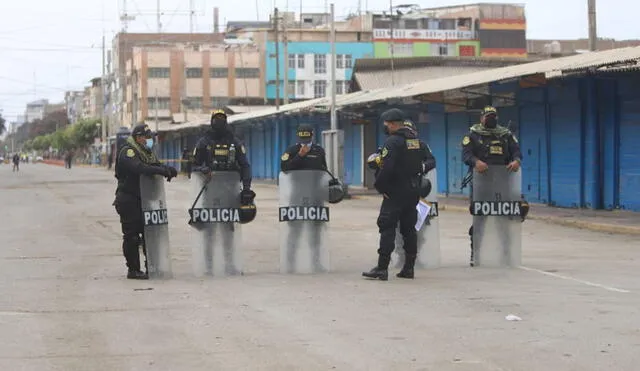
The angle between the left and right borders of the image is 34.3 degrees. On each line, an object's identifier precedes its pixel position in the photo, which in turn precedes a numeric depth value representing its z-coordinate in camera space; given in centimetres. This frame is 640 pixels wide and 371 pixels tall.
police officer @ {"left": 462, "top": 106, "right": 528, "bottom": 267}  1255
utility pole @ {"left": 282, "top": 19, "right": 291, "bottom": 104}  5184
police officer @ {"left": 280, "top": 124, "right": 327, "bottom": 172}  1216
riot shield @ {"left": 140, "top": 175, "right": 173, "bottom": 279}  1166
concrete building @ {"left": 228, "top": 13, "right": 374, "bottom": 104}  10869
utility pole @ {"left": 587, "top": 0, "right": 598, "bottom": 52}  2864
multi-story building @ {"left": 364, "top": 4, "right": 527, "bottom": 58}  11181
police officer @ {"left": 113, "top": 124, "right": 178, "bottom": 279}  1165
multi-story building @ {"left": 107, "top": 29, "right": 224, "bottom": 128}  13886
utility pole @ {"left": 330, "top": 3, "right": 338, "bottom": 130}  3412
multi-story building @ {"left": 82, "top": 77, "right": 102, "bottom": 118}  17825
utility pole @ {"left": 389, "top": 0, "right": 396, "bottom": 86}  5732
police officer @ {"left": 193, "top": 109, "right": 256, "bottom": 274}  1198
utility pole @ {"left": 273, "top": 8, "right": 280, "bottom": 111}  5517
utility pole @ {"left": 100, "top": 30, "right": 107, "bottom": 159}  11525
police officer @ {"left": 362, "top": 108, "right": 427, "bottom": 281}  1135
